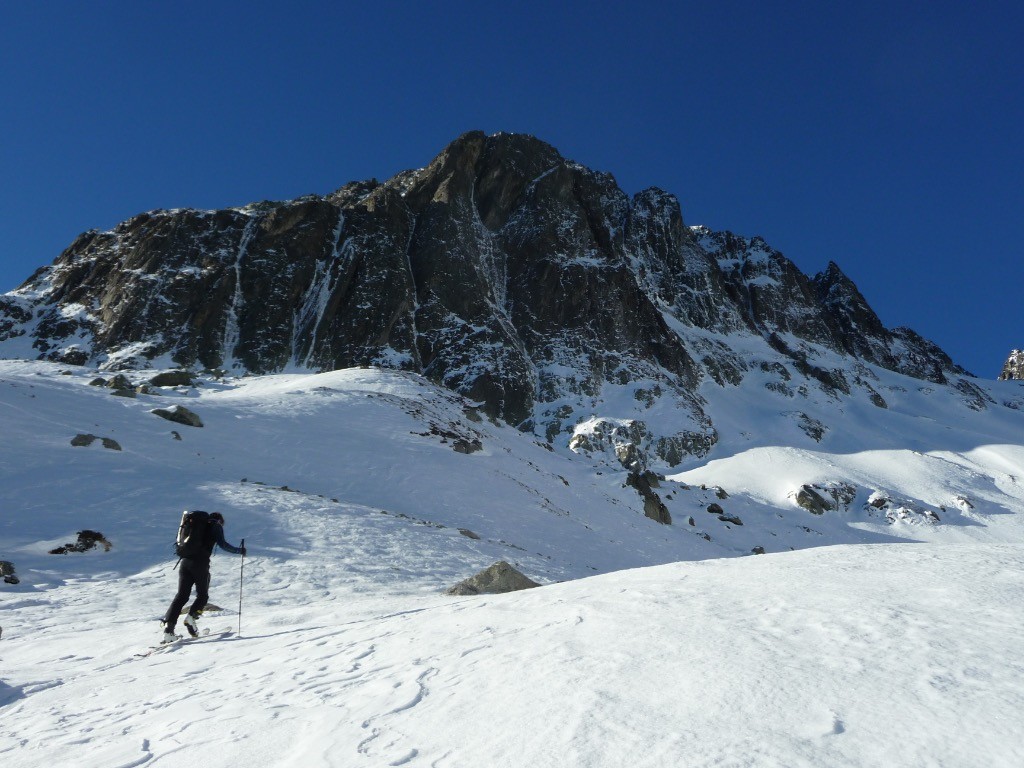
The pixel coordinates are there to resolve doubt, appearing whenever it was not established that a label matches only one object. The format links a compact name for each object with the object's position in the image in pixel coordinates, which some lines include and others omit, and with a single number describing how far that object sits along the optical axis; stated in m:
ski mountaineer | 8.48
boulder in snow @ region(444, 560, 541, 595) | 11.20
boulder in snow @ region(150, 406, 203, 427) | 24.12
